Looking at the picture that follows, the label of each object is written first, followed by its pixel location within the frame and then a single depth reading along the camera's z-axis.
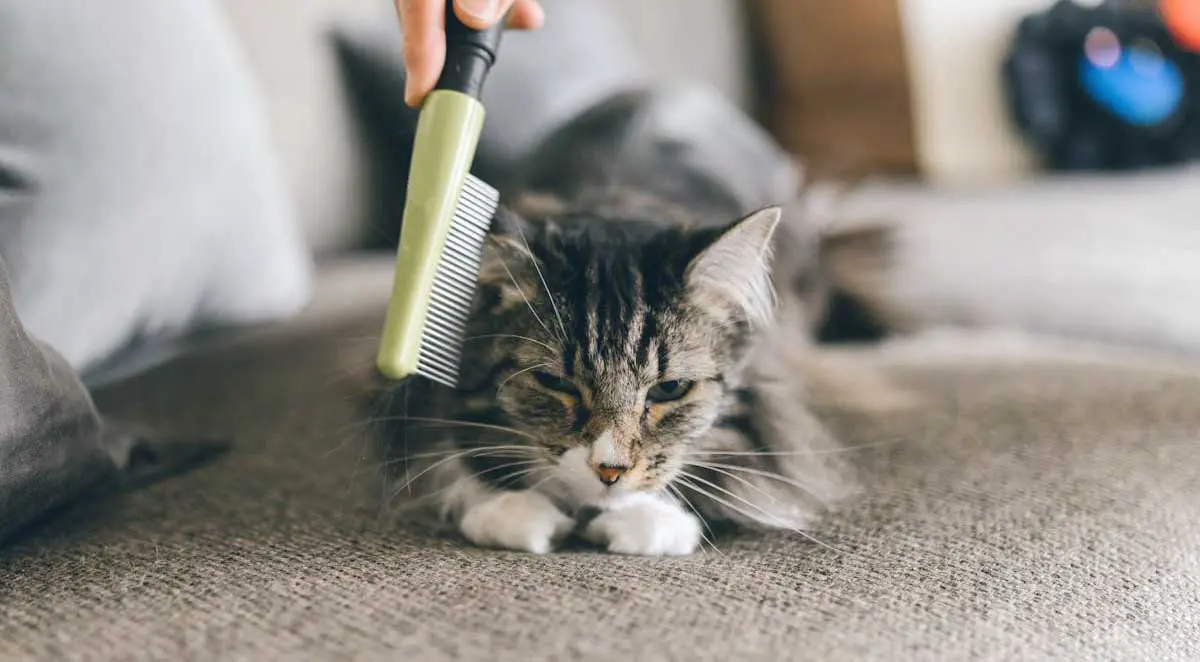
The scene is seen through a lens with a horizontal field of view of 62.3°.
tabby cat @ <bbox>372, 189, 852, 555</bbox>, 0.89
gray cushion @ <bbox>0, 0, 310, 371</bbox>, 0.93
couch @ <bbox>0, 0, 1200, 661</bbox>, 0.67
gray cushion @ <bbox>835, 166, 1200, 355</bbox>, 1.57
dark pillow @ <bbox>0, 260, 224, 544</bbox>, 0.75
